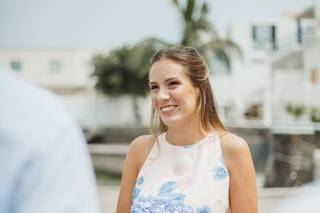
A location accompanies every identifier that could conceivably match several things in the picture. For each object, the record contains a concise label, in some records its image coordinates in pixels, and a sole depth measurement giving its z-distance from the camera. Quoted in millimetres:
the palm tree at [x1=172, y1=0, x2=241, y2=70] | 19547
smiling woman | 1436
